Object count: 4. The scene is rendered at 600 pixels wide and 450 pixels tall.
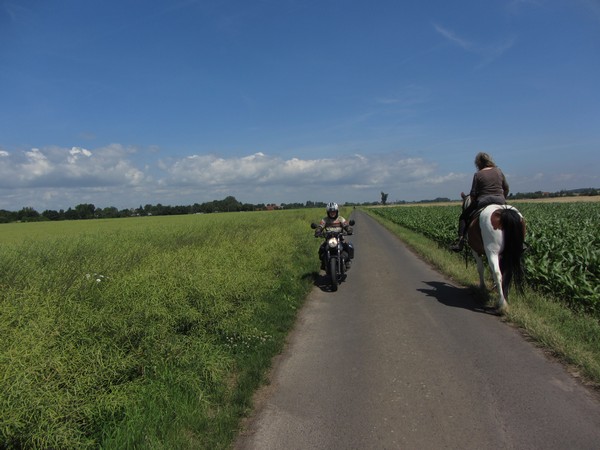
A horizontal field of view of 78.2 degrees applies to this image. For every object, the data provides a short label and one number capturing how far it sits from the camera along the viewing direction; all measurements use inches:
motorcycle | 359.6
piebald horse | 256.1
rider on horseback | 287.6
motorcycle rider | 394.0
